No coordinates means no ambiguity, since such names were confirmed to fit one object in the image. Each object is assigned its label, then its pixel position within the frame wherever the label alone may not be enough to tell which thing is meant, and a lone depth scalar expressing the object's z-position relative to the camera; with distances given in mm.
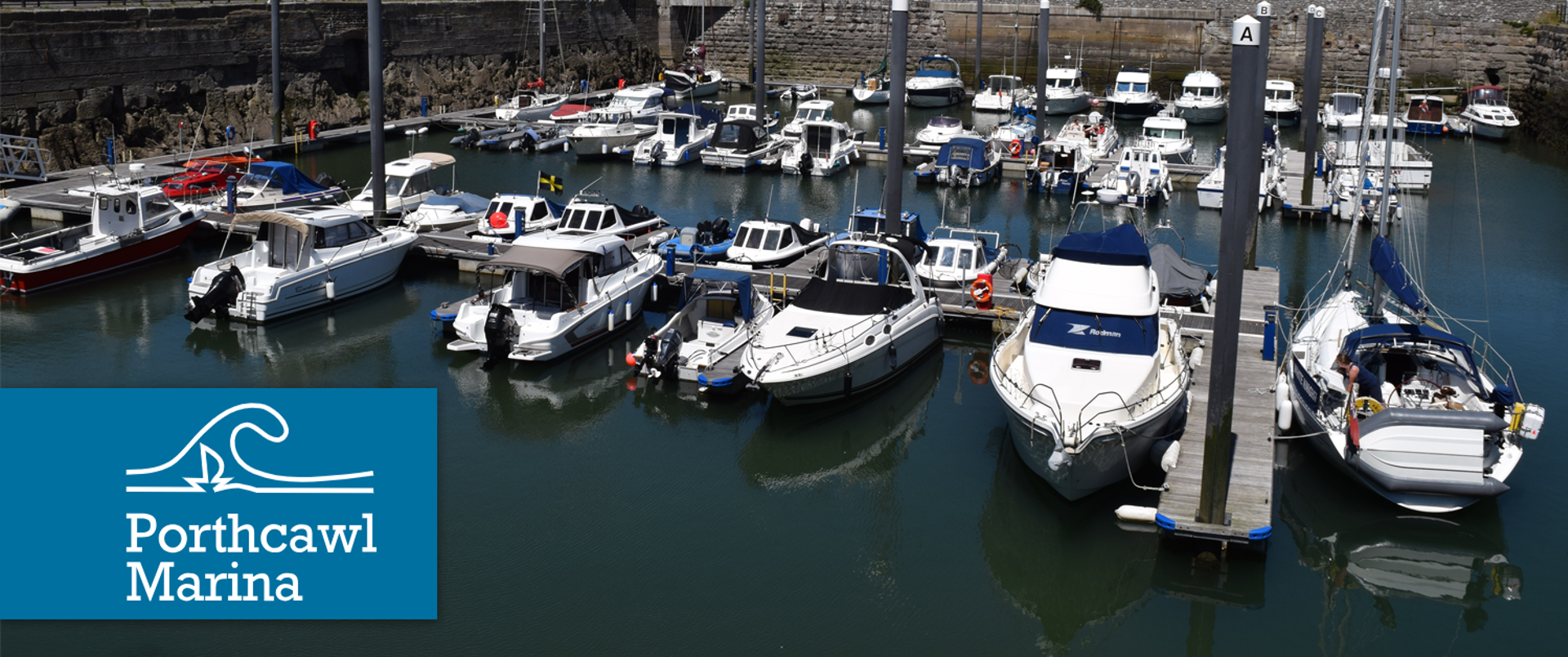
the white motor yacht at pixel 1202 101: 51625
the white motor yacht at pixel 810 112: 43844
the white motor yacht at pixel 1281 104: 51750
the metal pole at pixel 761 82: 44003
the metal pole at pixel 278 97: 40812
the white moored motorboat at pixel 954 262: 23703
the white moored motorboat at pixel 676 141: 40688
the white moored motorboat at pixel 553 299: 20734
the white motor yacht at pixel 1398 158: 35000
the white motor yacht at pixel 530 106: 47750
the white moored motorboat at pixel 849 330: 18516
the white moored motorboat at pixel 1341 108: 47906
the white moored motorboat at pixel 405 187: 29125
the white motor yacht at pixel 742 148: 39688
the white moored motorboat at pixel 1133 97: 54125
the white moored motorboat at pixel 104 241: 24375
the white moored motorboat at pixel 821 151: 38938
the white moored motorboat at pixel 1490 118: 46281
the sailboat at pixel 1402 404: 15000
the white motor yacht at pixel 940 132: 41938
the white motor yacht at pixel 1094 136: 40406
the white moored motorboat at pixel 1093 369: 15336
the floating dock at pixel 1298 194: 31938
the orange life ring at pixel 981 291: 22484
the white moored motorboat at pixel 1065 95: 54594
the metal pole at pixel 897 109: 23688
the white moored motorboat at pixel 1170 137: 38969
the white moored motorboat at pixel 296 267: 22844
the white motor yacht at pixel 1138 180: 33781
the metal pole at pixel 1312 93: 32062
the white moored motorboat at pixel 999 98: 54969
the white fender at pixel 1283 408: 16969
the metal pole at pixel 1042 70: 40875
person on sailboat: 16250
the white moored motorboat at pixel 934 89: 57656
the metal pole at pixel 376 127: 27906
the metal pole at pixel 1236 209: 12797
